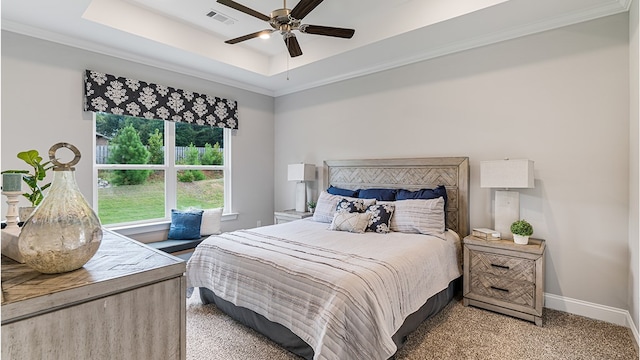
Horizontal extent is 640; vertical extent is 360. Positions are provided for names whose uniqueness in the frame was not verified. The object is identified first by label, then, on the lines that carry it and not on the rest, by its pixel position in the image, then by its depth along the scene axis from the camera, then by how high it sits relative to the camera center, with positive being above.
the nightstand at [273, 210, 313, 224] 4.52 -0.63
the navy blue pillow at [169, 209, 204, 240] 4.07 -0.70
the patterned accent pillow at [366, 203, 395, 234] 3.29 -0.49
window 3.76 +0.05
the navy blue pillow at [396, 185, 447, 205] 3.44 -0.25
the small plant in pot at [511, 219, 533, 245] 2.81 -0.53
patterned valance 3.52 +0.88
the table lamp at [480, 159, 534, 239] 2.81 -0.10
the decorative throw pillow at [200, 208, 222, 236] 4.31 -0.69
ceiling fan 2.43 +1.24
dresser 0.80 -0.39
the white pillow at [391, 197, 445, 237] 3.18 -0.47
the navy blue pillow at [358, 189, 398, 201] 3.78 -0.27
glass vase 0.92 -0.17
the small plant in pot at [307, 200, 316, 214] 4.80 -0.52
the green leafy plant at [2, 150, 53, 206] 1.07 -0.01
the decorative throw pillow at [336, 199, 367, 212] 3.56 -0.39
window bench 3.74 -0.90
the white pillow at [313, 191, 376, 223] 3.88 -0.44
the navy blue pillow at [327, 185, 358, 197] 4.16 -0.27
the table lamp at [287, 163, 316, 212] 4.66 -0.08
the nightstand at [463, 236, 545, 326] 2.68 -0.93
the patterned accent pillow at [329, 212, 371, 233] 3.32 -0.53
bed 1.91 -0.78
